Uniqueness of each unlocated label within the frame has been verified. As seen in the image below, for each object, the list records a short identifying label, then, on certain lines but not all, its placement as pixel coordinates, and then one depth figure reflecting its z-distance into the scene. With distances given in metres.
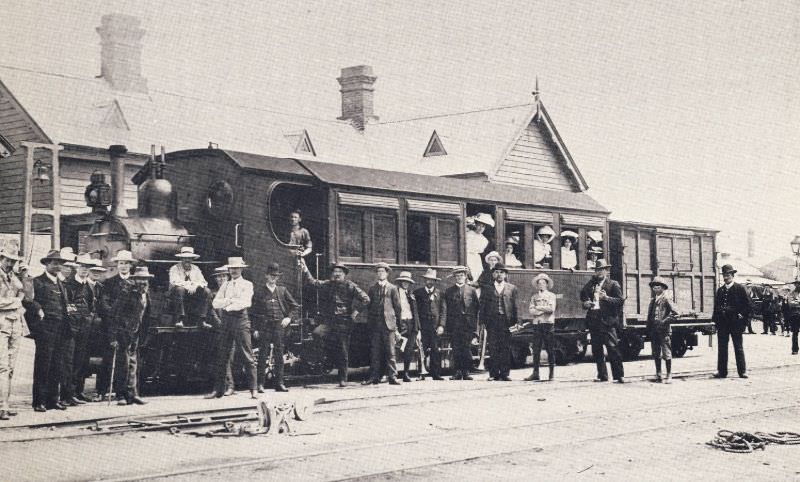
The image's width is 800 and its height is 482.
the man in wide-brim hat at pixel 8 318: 10.16
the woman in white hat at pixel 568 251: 18.47
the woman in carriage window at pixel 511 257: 17.17
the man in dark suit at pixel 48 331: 10.95
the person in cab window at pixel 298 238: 13.53
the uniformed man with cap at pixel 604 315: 14.43
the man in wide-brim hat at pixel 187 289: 12.49
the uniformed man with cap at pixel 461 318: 15.06
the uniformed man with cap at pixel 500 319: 14.95
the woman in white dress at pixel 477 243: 16.64
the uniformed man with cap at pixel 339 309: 13.77
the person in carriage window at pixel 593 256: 19.20
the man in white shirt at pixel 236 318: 12.36
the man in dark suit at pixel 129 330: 11.48
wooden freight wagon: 21.12
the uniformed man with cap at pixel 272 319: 12.82
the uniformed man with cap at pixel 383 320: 14.16
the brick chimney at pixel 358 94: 34.00
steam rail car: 12.84
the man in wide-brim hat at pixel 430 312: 15.11
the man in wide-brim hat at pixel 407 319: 14.65
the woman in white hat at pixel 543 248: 17.80
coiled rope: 8.25
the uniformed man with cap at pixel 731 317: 15.08
